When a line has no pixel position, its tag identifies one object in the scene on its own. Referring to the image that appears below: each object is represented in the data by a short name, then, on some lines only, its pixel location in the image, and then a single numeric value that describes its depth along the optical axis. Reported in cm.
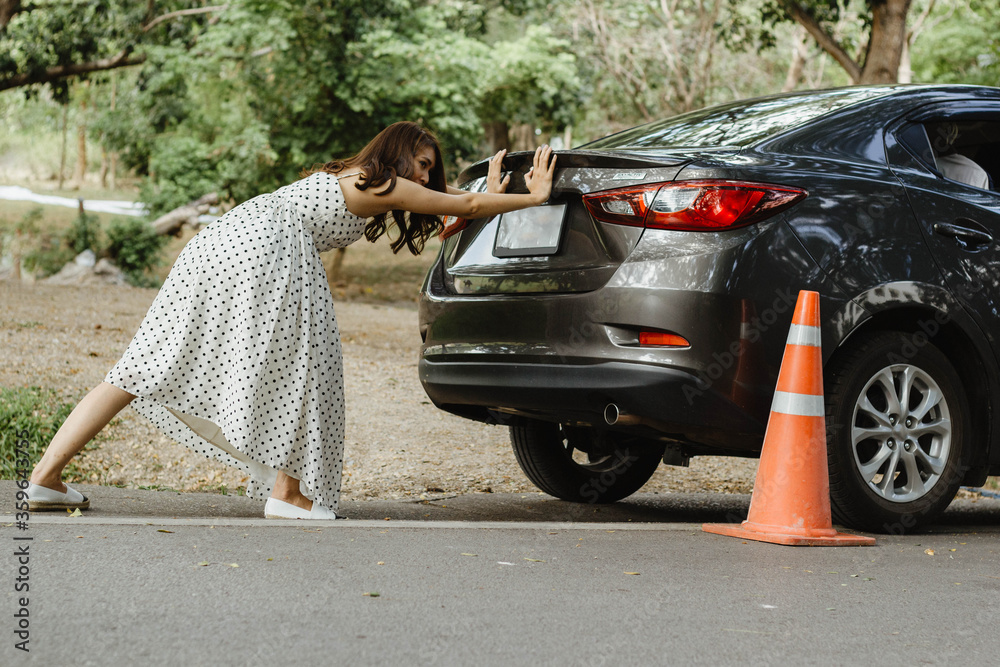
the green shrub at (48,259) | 1895
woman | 408
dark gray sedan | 391
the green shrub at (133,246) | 1894
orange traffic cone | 393
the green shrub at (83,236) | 1911
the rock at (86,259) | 1873
